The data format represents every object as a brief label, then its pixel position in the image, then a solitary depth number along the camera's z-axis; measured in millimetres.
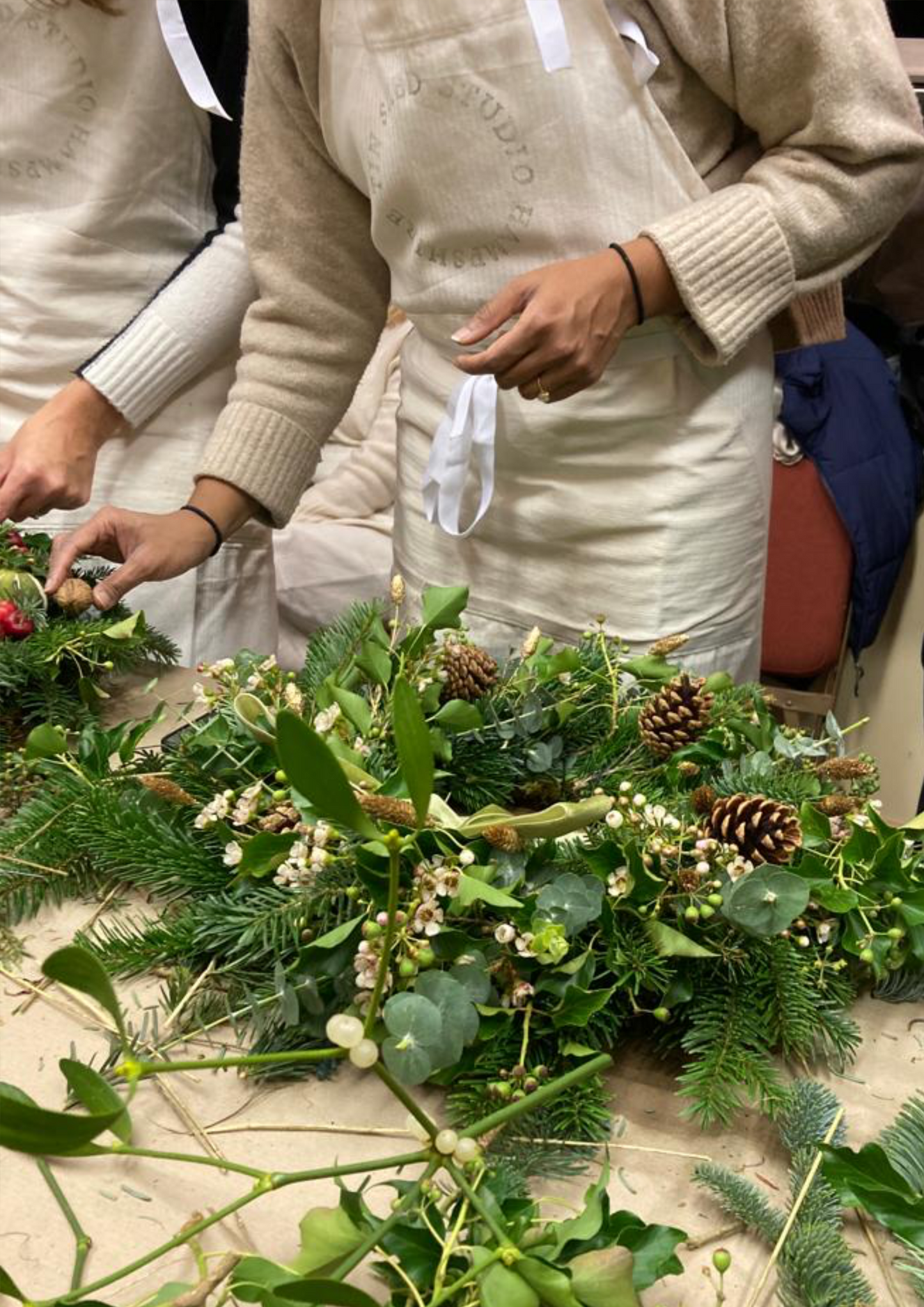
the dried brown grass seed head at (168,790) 653
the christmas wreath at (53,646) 840
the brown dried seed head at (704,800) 616
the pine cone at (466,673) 696
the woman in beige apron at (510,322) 796
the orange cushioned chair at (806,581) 1906
